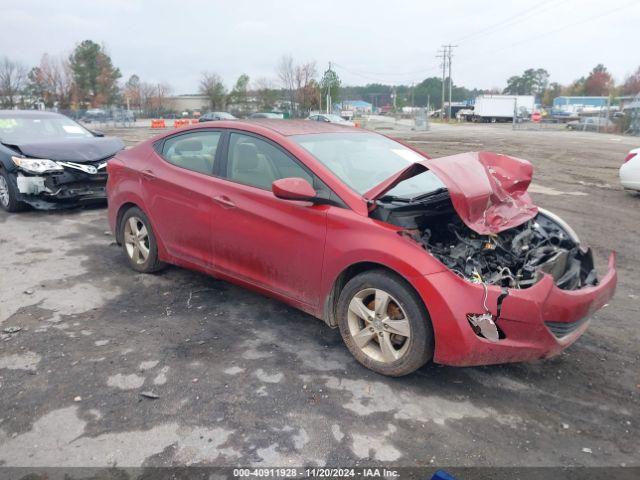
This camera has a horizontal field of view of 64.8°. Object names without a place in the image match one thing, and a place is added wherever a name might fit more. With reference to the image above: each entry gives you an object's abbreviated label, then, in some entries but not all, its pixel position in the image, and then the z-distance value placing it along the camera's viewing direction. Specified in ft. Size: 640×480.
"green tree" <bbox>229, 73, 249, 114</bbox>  208.03
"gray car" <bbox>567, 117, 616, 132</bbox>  113.37
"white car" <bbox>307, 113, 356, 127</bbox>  102.24
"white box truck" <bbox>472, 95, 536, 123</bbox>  197.36
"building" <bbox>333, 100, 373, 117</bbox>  174.70
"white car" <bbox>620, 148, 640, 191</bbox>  30.53
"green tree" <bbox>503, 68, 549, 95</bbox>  376.89
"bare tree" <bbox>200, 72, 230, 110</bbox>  212.84
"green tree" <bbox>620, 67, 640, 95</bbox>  231.30
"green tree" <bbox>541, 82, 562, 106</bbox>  313.73
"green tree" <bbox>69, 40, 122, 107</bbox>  232.12
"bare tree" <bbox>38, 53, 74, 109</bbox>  214.90
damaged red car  9.82
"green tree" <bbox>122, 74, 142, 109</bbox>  255.70
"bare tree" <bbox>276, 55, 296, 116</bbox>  165.68
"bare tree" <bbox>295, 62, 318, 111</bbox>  158.10
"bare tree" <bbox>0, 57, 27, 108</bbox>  188.44
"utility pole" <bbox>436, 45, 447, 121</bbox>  256.93
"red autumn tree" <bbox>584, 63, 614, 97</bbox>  288.92
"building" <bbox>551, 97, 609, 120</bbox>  209.87
